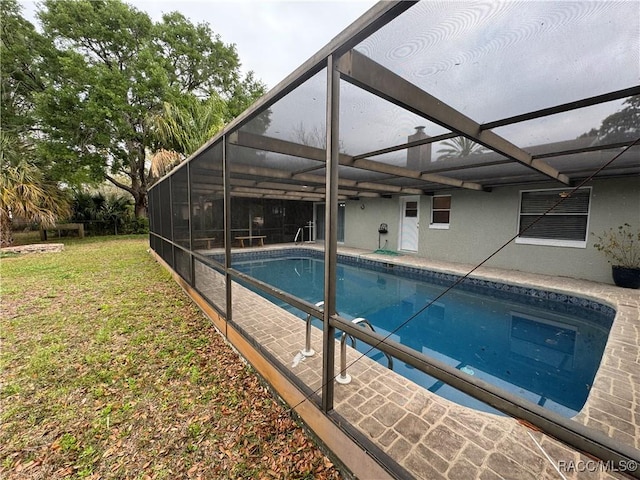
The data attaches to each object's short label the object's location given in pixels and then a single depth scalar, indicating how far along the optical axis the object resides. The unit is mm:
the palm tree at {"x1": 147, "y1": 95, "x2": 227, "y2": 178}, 8930
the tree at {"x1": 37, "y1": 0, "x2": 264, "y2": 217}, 11109
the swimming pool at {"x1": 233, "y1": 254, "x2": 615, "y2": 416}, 2957
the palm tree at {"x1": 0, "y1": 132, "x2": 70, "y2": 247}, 8545
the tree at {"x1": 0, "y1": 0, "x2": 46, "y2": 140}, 11102
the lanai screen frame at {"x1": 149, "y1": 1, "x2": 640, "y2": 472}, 955
